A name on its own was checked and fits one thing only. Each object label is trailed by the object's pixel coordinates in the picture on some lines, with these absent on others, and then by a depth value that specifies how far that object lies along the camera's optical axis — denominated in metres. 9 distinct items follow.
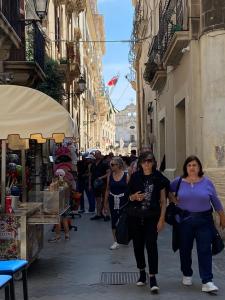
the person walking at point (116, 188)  10.86
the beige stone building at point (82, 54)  27.58
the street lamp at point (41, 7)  16.12
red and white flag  69.38
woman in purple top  7.19
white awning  7.57
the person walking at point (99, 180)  15.63
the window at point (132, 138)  112.89
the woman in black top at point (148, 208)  7.29
